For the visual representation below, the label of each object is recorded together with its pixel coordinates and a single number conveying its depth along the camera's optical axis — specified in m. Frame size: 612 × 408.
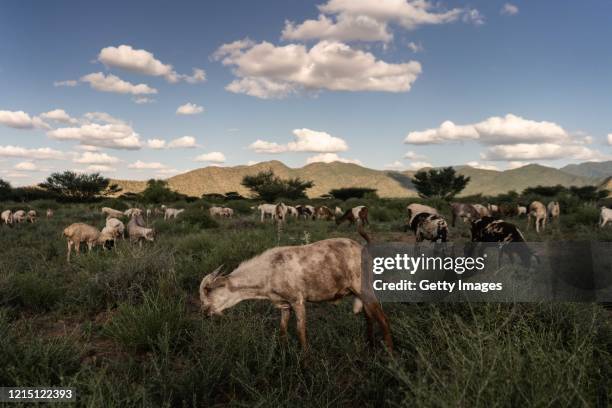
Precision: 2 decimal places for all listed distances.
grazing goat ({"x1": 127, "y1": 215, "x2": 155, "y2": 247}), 13.85
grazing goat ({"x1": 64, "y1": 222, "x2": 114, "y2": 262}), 11.61
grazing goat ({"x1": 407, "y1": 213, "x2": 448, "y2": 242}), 9.44
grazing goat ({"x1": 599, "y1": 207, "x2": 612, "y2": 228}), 16.14
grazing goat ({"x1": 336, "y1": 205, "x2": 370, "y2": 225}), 19.37
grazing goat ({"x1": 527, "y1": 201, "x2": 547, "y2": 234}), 17.17
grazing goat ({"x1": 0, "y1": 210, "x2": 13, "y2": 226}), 19.42
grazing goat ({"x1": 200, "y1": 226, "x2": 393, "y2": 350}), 4.19
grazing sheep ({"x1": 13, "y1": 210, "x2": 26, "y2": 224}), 20.45
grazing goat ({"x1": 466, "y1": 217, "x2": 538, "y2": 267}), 7.62
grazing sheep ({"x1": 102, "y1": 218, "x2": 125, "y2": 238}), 13.32
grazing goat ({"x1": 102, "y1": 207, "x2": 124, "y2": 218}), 22.83
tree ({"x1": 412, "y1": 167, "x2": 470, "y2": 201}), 55.93
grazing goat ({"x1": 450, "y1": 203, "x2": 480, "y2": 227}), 16.64
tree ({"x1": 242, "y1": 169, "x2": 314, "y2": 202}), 49.12
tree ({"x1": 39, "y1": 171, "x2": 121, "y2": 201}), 53.22
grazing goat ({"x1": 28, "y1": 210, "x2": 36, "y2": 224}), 21.17
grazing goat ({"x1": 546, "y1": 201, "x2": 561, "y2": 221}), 19.08
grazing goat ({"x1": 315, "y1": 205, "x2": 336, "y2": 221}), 26.73
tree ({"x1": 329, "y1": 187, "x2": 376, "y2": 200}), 57.22
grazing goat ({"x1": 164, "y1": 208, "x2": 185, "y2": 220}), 25.40
